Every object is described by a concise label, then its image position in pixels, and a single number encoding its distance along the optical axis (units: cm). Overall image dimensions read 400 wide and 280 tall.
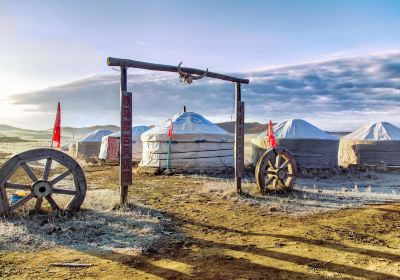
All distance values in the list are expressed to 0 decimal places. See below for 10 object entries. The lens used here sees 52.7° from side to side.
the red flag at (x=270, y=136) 1007
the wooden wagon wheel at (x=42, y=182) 582
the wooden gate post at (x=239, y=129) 906
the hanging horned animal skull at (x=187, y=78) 809
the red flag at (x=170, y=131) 1362
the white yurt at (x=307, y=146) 1545
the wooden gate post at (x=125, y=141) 693
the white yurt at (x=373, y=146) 1703
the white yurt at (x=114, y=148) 1941
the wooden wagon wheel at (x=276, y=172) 883
